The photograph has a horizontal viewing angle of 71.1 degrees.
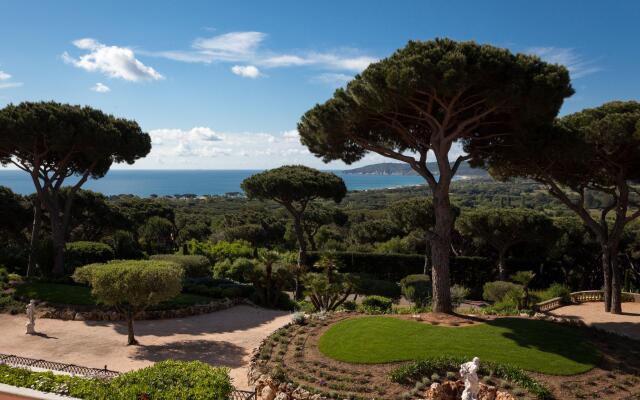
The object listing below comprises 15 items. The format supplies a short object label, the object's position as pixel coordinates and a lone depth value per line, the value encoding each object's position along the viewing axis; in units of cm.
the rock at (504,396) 924
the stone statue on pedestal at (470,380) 812
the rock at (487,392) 960
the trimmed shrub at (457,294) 1986
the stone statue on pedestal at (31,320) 1570
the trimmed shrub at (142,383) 827
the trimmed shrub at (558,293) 2148
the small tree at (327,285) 1798
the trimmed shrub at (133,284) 1458
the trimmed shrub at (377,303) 1931
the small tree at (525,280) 1897
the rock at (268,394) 1034
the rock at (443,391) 956
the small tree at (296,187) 2798
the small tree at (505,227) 2634
